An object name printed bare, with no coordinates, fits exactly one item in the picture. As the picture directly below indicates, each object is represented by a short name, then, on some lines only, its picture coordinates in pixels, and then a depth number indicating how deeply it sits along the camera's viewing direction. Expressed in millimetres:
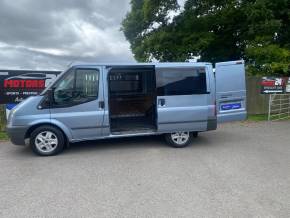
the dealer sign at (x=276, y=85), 9302
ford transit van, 4903
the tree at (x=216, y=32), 10722
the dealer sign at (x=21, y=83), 7528
